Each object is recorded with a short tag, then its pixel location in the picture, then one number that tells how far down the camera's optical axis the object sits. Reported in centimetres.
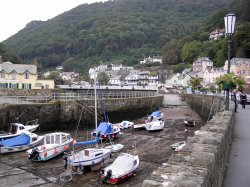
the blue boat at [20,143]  1950
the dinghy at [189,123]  2987
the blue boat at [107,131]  2252
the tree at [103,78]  9543
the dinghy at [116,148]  1885
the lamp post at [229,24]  1112
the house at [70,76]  12529
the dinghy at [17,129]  2112
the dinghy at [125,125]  2908
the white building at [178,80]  9488
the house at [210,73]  7858
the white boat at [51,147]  1733
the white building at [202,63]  9179
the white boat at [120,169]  1326
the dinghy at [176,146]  1905
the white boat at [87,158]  1478
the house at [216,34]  10890
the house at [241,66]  7075
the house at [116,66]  14404
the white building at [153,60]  14675
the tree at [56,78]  7644
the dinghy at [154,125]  2734
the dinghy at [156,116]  3179
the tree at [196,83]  6825
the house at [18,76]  4750
